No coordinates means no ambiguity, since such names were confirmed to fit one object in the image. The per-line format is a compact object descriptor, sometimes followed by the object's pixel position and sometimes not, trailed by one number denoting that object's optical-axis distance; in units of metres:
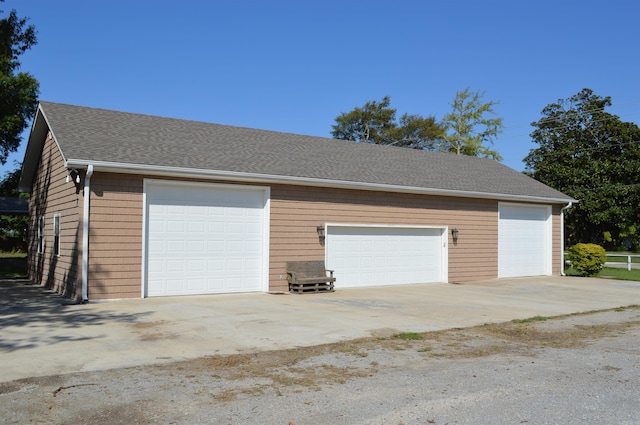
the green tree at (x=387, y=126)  50.31
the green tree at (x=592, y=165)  36.91
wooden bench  13.91
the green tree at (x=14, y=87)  21.62
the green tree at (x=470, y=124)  43.97
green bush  20.33
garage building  12.02
